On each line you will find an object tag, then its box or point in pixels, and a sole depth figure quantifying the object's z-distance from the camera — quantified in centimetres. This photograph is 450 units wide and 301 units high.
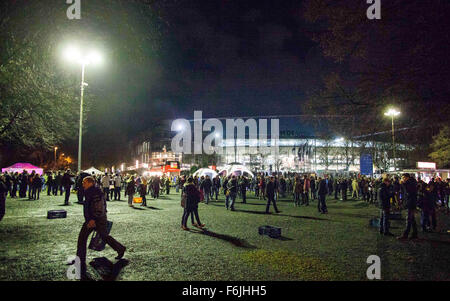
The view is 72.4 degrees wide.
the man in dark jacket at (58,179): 2567
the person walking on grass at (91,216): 597
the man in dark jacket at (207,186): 2053
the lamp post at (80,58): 1330
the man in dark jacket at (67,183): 1822
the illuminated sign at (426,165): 3225
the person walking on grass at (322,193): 1563
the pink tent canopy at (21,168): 3514
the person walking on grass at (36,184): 2176
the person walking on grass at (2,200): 835
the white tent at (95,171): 3225
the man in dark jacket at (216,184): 2470
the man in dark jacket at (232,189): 1633
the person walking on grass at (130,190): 1844
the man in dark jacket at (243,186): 2172
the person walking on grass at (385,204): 979
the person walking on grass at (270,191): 1493
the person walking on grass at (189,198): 1066
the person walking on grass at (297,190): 1939
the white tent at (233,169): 3450
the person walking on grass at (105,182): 2019
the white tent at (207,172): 3494
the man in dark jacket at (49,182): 2579
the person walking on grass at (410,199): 914
